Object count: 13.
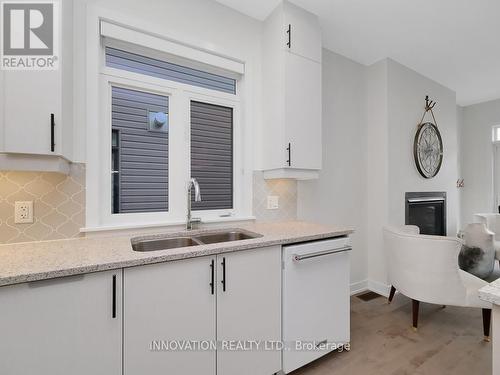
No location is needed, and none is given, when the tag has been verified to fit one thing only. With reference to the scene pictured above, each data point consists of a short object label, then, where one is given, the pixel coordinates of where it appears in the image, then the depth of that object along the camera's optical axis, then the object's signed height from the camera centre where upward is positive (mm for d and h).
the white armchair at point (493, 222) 3412 -463
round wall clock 3168 +536
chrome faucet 1809 -214
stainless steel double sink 1630 -363
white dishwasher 1570 -756
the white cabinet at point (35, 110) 1119 +379
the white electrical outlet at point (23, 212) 1362 -126
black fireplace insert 3146 -306
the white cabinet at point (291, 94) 2002 +815
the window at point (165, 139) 1728 +399
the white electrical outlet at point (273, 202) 2268 -118
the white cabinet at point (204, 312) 1162 -657
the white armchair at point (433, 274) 1924 -704
